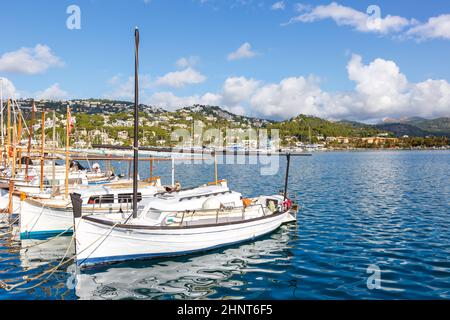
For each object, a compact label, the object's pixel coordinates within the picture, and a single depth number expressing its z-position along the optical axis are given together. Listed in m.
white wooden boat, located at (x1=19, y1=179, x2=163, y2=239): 23.97
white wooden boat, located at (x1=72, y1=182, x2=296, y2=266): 18.20
